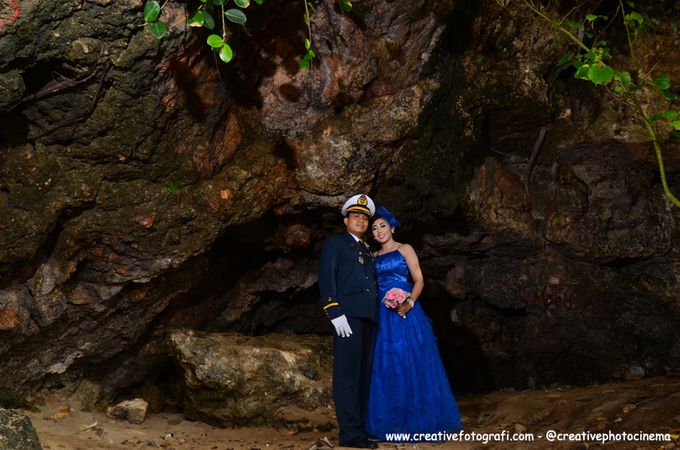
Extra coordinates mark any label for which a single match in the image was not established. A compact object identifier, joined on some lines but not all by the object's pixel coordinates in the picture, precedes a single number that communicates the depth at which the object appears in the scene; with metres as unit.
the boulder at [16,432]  3.09
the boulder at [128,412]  5.00
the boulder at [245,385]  5.33
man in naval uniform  4.59
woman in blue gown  4.88
